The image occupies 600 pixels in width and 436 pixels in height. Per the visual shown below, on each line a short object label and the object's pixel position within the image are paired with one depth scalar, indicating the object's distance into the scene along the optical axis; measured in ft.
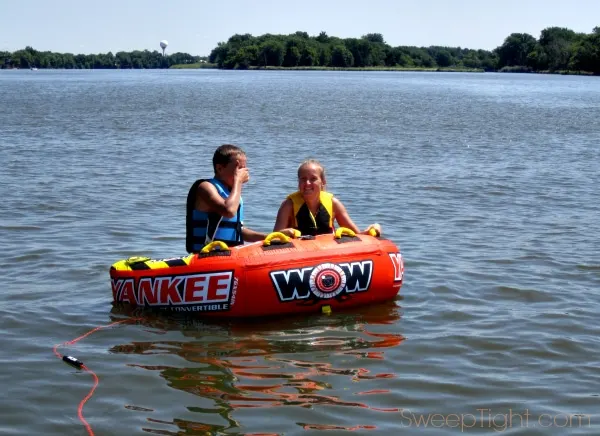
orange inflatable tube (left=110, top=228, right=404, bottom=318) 22.03
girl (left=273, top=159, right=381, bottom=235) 24.27
